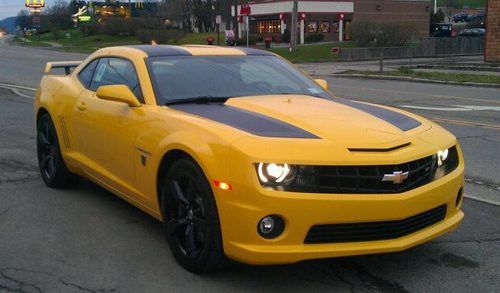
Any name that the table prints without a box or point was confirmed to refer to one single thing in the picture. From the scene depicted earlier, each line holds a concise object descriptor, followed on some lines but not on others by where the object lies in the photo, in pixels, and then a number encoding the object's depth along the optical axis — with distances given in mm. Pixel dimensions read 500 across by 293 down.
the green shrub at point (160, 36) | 60156
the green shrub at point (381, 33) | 42344
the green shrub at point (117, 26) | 80062
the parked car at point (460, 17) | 100938
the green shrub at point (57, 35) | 95219
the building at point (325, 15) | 61250
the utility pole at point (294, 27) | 38081
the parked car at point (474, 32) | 58200
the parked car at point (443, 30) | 62812
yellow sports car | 3482
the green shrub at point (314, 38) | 59128
